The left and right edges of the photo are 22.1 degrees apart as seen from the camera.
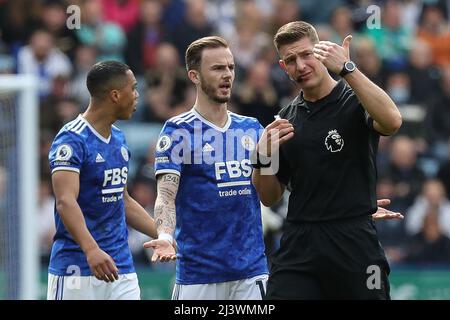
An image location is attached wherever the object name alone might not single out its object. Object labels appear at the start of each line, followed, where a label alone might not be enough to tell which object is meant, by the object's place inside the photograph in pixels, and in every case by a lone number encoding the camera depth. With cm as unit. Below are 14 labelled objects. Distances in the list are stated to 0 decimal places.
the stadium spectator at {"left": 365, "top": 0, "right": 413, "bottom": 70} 1505
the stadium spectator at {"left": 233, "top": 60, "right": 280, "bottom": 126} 1350
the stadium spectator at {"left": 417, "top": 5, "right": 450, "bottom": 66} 1520
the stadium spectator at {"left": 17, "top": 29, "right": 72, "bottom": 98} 1391
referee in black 691
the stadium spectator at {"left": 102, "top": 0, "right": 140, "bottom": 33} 1492
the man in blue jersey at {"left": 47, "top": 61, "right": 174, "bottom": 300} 785
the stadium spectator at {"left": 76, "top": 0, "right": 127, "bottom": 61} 1466
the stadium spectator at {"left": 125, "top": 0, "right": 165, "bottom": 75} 1473
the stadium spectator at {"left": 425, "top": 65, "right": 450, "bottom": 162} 1419
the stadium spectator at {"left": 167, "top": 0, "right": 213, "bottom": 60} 1470
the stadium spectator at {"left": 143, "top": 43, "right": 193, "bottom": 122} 1401
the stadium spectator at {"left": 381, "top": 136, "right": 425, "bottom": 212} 1340
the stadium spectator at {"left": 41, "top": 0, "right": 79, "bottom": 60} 1443
